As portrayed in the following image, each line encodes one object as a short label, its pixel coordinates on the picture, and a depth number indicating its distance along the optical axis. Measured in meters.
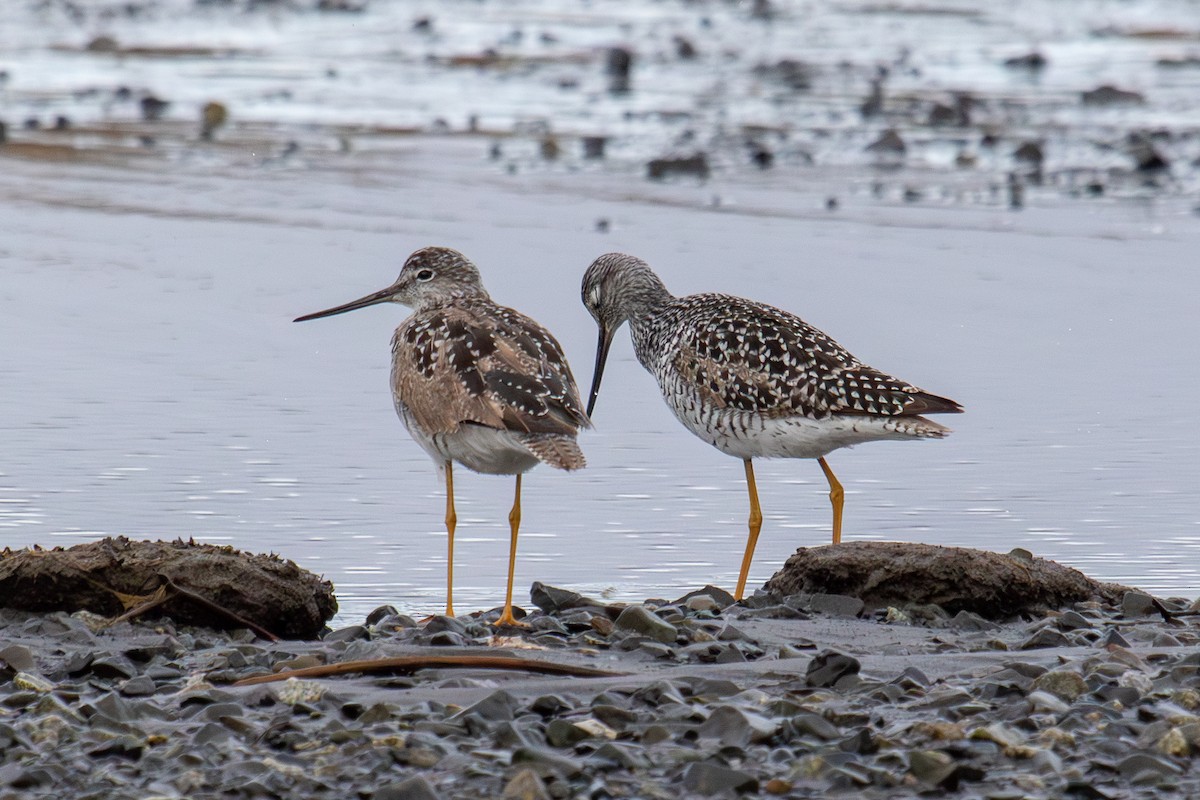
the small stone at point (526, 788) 9.73
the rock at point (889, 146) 36.72
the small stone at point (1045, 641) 12.87
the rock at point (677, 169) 34.03
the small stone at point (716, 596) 14.34
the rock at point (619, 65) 47.37
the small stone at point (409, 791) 9.62
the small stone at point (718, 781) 9.91
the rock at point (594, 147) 36.31
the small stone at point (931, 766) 10.00
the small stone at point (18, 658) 11.77
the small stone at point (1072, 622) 13.33
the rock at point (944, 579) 13.95
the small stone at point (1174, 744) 10.37
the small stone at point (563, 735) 10.53
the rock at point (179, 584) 13.20
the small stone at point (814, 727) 10.62
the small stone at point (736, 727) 10.52
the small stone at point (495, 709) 10.82
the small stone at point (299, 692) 11.19
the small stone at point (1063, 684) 11.35
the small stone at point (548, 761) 10.05
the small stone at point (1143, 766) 10.09
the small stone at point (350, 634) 13.06
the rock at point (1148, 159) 34.25
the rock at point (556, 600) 14.12
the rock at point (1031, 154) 35.31
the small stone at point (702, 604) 14.04
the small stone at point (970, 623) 13.69
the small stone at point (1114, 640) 12.69
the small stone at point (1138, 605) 13.91
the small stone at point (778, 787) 9.94
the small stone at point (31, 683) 11.43
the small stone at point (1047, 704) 11.01
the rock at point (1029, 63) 48.19
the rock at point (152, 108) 40.16
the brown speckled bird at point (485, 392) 14.45
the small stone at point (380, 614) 13.69
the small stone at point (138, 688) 11.55
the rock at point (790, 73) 46.34
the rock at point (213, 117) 38.84
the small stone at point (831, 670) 11.60
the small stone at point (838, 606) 14.00
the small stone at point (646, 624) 12.87
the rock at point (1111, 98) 42.16
